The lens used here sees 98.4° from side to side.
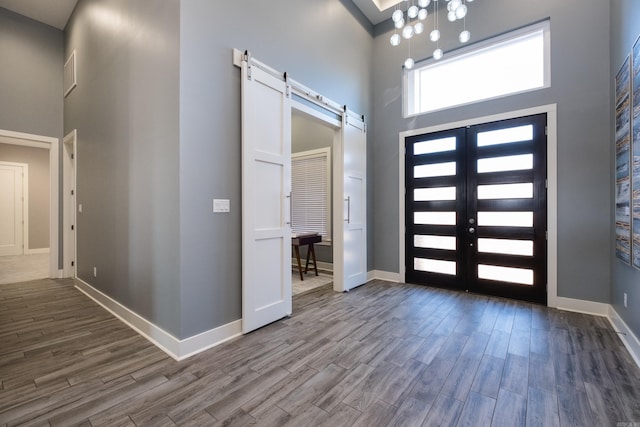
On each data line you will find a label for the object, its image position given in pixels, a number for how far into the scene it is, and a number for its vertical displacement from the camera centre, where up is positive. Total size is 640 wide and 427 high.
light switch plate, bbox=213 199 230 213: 2.50 +0.07
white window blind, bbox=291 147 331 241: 5.63 +0.44
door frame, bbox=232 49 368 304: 3.41 +1.34
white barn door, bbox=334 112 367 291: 4.17 +0.14
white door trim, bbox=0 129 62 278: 4.84 +0.27
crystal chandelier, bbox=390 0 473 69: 2.53 +1.87
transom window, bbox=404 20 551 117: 3.63 +2.07
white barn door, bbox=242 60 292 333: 2.69 +0.16
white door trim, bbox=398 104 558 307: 3.40 +0.16
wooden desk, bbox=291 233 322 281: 4.78 -0.50
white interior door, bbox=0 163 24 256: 7.28 +0.12
